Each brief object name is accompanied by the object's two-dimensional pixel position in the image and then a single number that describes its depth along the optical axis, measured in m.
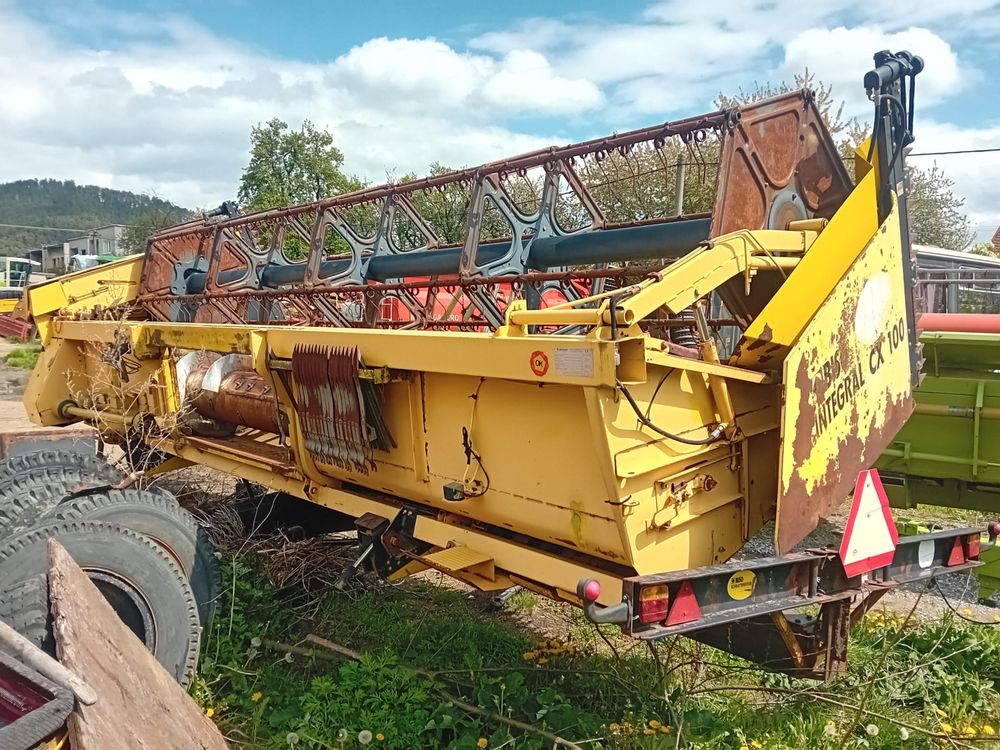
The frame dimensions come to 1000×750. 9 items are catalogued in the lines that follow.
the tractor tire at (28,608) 2.93
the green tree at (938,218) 21.17
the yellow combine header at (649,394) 2.50
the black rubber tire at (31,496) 3.69
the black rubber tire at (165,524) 3.46
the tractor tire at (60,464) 4.43
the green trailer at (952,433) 4.65
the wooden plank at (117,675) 2.24
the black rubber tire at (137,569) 3.10
